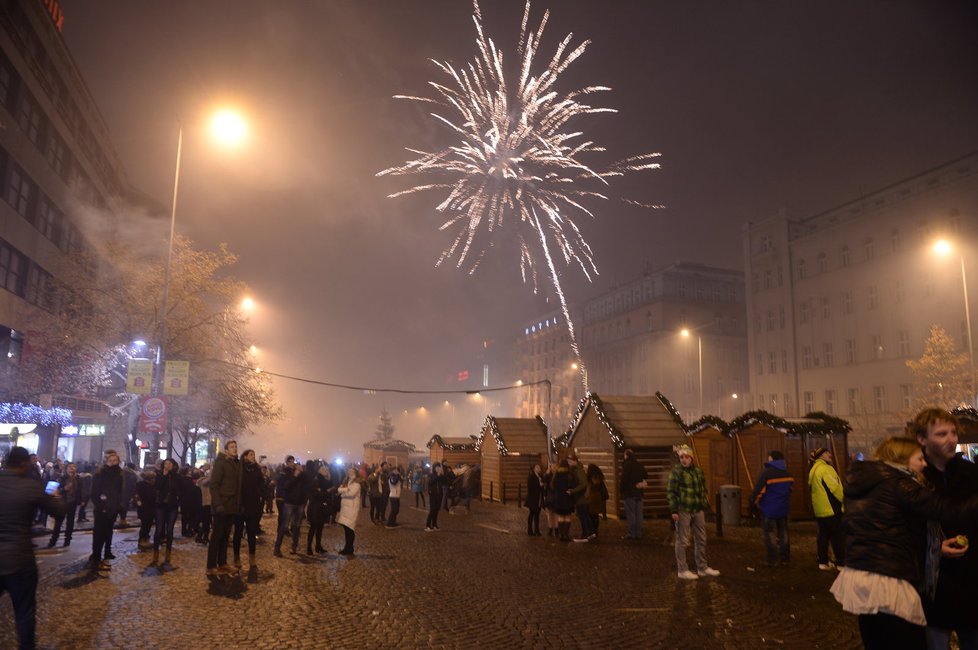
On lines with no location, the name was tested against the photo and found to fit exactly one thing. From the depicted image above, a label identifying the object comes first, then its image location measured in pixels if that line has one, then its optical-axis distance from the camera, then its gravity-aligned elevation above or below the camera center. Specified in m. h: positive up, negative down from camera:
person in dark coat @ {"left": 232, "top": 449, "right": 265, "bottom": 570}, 11.08 -1.11
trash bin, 18.12 -1.53
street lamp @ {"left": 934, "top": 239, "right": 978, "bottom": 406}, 28.92 +8.78
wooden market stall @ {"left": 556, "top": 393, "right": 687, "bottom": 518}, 20.31 +0.18
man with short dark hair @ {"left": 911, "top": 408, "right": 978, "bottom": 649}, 3.78 -0.67
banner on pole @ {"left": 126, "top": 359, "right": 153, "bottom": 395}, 21.14 +1.68
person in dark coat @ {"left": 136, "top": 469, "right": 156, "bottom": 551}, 13.89 -1.38
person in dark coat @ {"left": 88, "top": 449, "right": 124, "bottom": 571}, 11.91 -1.29
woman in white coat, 13.71 -1.48
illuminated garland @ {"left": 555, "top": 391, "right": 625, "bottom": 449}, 20.15 +0.78
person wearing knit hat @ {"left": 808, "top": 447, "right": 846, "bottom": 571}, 11.27 -0.98
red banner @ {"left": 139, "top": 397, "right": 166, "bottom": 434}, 20.03 +0.45
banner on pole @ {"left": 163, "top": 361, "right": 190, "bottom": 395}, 22.06 +1.78
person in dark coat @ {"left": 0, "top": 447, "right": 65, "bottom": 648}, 5.87 -1.03
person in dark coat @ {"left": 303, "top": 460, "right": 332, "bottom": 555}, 13.77 -1.39
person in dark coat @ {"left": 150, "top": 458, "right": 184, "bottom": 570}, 12.58 -1.36
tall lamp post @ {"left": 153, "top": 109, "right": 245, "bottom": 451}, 22.42 +4.31
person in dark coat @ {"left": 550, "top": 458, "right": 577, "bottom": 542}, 15.52 -1.31
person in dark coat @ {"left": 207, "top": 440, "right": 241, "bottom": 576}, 10.84 -1.13
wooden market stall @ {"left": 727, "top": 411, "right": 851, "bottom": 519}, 19.56 +0.09
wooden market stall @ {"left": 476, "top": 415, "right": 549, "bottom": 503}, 29.53 -0.58
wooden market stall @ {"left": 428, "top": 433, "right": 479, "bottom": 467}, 36.34 -0.76
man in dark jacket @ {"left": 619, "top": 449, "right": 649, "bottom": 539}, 15.57 -1.10
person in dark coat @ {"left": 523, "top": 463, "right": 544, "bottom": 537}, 17.00 -1.46
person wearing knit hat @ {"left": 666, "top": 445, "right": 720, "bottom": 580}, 10.82 -0.99
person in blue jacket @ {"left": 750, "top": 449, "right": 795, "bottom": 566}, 11.84 -0.90
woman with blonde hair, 3.81 -0.55
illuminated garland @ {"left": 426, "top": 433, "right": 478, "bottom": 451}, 36.81 -0.39
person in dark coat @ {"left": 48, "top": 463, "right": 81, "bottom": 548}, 15.26 -1.49
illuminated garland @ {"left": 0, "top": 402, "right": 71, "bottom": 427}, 26.50 +0.57
